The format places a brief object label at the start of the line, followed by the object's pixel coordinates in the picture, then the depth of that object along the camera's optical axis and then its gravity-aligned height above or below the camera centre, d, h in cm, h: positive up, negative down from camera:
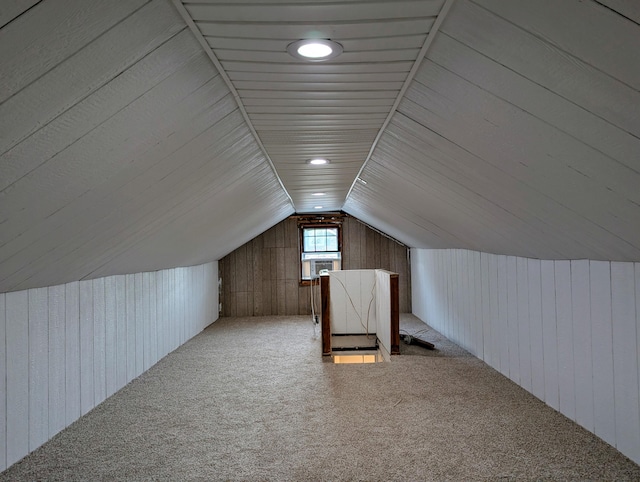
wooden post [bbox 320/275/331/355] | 656 -76
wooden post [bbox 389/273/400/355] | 646 -84
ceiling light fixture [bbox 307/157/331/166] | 482 +97
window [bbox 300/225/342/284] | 1099 +27
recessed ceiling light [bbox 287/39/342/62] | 214 +94
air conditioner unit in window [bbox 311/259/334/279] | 1082 -14
